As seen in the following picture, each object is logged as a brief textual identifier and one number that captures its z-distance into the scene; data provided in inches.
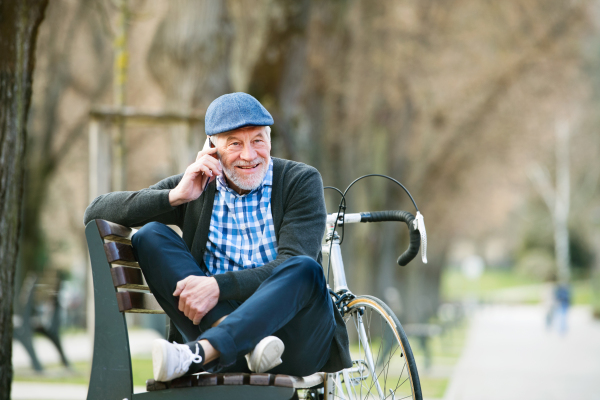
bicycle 288.5
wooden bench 265.3
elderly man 249.4
